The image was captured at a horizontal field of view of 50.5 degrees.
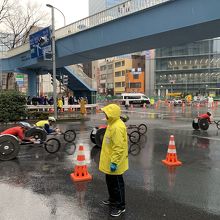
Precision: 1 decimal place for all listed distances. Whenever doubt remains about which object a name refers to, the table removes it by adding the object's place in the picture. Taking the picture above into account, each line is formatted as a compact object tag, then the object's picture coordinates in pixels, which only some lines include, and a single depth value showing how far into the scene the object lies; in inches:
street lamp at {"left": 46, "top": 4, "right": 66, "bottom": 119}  620.8
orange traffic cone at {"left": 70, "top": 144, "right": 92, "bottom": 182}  207.5
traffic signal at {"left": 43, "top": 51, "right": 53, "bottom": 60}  660.1
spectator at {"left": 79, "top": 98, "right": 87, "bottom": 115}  762.1
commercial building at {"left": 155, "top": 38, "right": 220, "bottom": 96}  2533.8
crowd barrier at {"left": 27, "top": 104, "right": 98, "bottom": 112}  777.0
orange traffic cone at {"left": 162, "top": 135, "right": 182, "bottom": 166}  250.8
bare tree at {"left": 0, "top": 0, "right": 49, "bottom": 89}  1197.3
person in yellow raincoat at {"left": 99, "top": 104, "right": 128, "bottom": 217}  144.0
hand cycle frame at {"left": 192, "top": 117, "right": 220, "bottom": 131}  457.0
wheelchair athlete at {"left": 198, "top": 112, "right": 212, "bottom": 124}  455.7
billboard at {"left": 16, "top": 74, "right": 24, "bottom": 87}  1053.5
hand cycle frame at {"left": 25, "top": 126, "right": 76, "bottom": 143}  307.0
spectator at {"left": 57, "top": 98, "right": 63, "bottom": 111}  800.6
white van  1594.9
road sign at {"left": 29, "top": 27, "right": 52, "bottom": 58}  675.5
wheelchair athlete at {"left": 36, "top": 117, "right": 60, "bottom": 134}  327.1
